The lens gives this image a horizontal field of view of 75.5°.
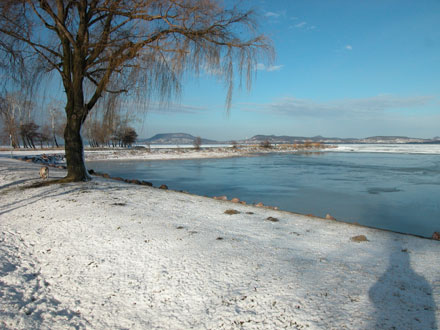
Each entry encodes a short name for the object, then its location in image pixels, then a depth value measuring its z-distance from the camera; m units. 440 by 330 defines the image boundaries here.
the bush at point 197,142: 53.93
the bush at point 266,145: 61.75
